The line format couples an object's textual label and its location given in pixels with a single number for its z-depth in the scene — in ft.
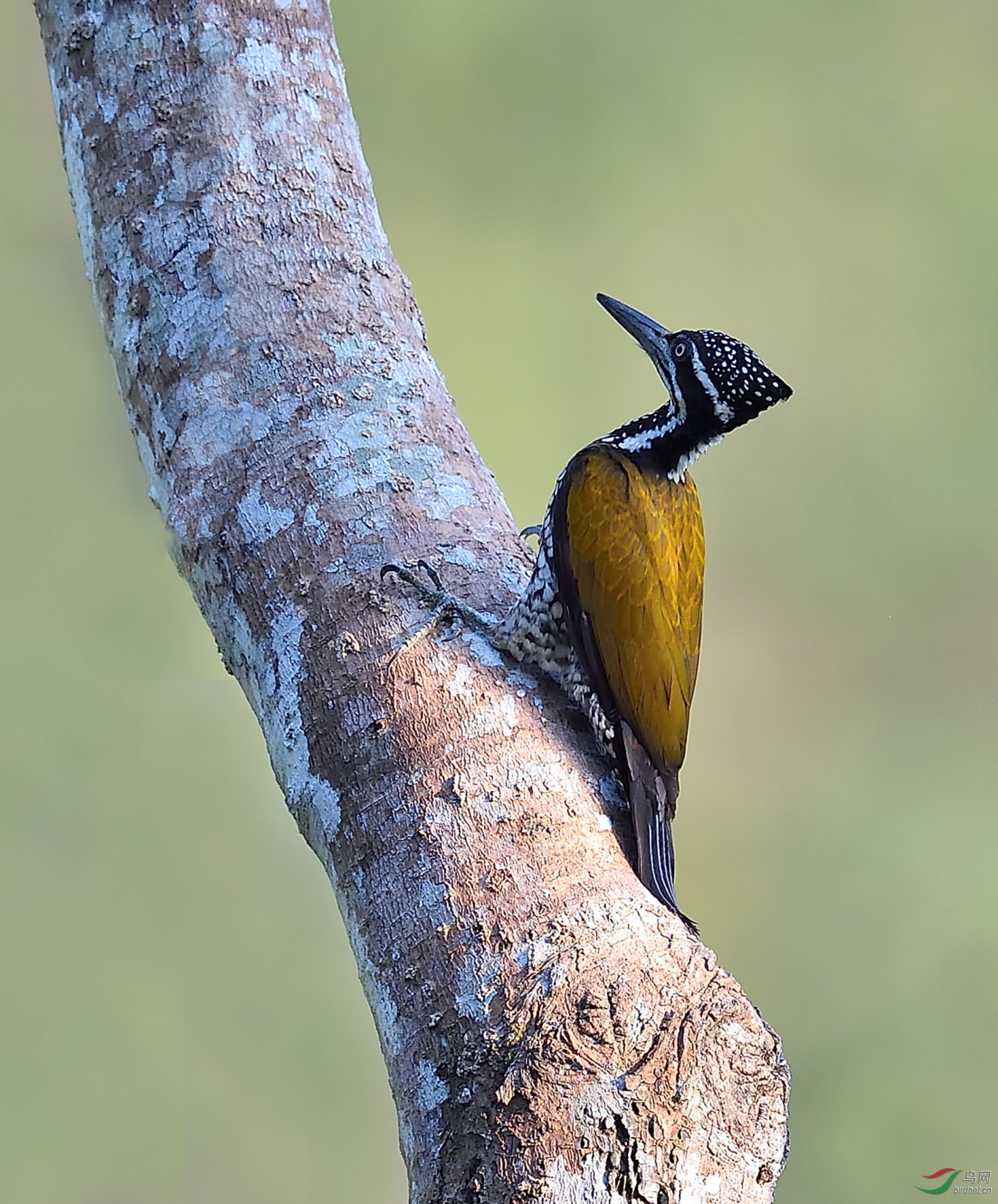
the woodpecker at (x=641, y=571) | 29.24
